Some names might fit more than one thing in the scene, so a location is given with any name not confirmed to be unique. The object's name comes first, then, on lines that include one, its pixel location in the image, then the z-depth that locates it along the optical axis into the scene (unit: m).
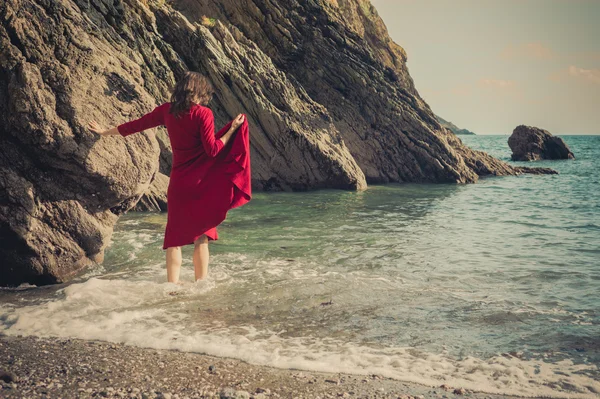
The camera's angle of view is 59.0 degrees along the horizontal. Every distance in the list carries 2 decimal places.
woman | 5.84
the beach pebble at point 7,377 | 3.62
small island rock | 47.38
